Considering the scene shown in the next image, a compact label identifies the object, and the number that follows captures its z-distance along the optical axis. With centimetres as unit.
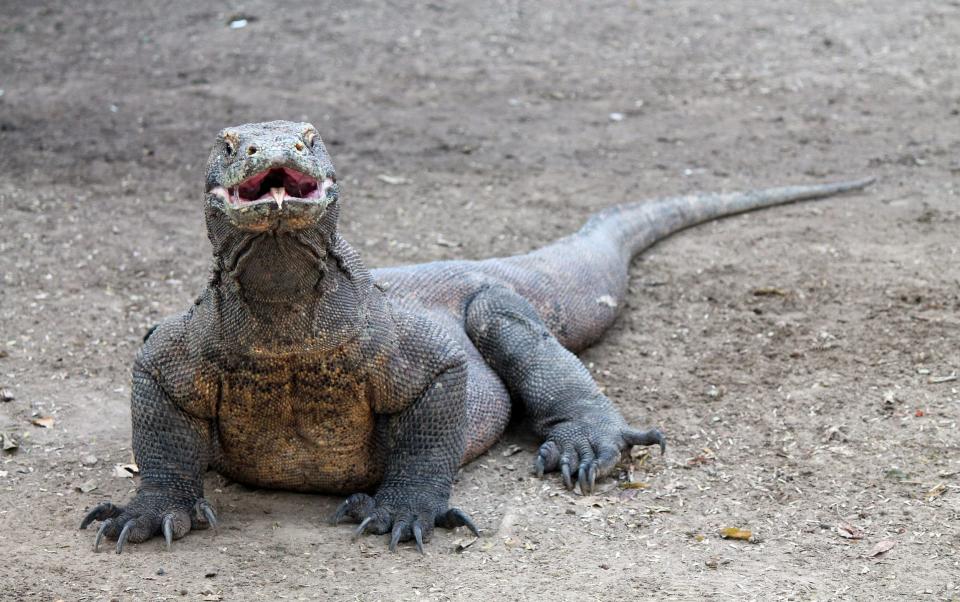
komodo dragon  737
